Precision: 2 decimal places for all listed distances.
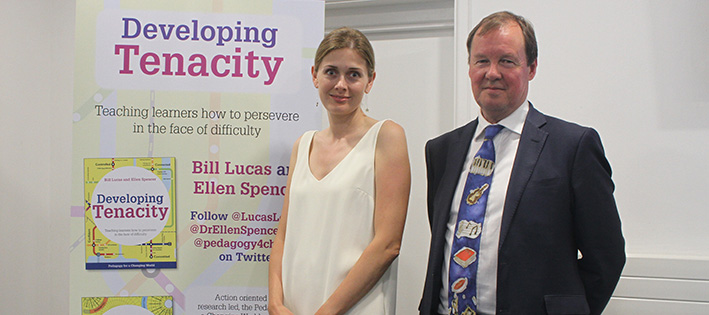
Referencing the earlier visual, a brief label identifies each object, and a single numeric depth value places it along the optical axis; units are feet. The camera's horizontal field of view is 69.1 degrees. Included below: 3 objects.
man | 4.22
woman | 5.21
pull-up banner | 6.28
